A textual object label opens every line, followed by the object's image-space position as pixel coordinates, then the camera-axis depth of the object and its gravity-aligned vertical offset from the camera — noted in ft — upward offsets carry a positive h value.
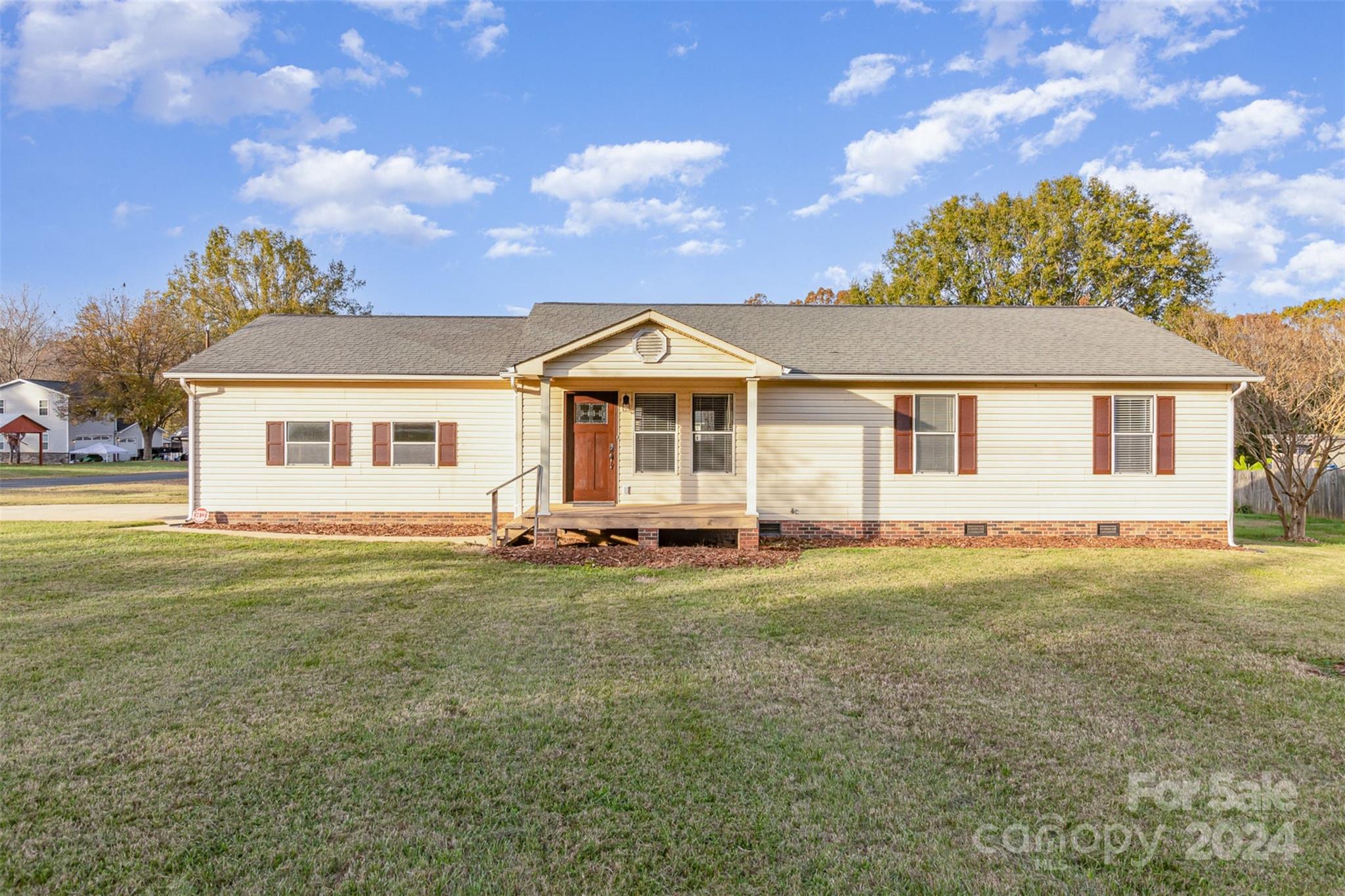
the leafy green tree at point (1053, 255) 89.10 +27.51
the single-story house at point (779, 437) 39.45 +1.05
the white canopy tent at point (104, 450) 140.46 +1.06
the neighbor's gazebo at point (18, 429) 125.29 +4.81
